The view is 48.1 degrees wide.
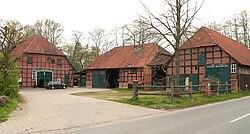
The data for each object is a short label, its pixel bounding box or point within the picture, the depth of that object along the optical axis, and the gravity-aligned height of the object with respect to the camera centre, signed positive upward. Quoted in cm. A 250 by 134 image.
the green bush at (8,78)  1833 -1
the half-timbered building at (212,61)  3066 +193
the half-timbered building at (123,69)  3853 +134
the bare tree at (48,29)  5719 +1002
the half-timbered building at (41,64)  4375 +221
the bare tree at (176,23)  2058 +399
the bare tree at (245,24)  4506 +864
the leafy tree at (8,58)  1839 +131
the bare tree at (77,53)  6041 +540
